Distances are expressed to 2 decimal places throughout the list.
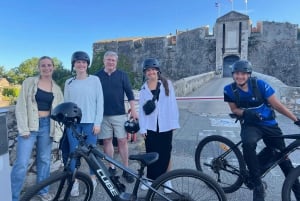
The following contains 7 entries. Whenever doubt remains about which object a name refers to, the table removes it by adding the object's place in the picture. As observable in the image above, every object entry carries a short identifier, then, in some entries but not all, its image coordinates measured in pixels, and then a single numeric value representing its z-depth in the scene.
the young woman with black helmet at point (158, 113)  3.62
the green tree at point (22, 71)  70.66
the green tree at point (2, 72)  72.32
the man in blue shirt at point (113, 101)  4.07
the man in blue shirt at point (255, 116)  3.33
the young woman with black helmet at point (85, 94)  3.67
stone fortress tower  34.66
